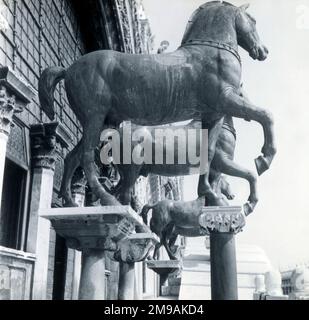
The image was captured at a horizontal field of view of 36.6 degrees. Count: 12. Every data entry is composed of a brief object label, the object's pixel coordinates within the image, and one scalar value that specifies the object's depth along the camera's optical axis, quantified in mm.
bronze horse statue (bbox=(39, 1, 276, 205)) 4535
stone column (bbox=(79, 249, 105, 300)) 4285
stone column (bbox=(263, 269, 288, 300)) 7796
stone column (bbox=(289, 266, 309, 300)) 6848
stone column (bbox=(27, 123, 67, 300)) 7145
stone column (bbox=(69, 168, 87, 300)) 8672
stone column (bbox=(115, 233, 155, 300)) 5672
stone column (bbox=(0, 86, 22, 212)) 5927
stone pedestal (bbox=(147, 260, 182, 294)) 9336
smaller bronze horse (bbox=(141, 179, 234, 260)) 9531
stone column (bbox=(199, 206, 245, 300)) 4797
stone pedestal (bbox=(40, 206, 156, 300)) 4234
